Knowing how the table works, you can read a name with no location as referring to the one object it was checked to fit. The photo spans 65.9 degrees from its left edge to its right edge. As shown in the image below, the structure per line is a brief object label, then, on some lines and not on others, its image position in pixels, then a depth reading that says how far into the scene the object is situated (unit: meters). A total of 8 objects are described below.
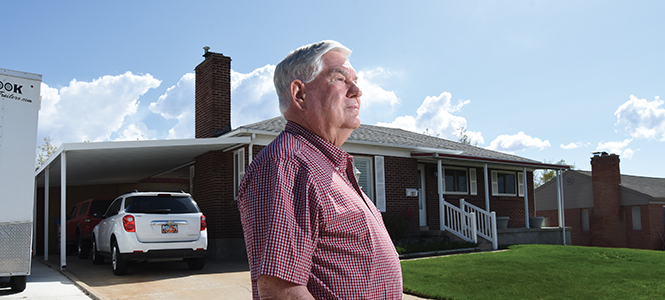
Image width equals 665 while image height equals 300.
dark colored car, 13.60
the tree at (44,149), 40.44
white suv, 9.17
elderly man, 1.25
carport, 10.36
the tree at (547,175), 45.00
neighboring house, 26.22
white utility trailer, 6.99
